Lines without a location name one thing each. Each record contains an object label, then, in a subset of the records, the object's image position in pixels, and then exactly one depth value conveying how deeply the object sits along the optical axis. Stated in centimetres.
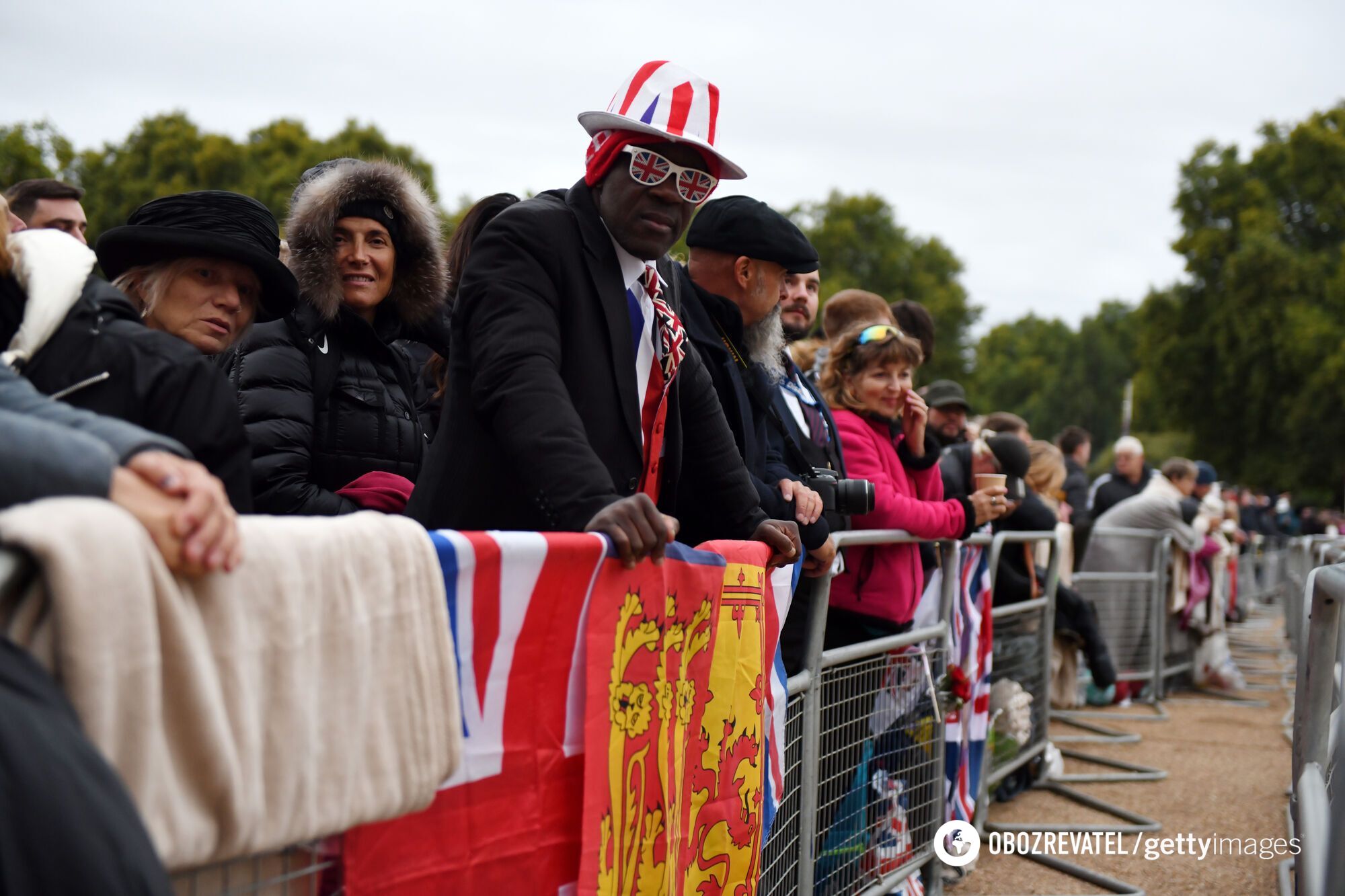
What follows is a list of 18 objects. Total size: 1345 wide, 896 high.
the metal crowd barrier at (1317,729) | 259
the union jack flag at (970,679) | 530
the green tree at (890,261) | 5319
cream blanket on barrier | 133
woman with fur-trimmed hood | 329
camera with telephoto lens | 416
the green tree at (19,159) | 1730
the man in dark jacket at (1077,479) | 1067
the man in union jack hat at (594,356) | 257
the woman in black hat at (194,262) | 285
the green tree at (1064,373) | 9012
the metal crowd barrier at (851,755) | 381
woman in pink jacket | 461
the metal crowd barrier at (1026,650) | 643
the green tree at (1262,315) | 3672
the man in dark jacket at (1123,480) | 1247
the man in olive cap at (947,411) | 786
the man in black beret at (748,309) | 391
